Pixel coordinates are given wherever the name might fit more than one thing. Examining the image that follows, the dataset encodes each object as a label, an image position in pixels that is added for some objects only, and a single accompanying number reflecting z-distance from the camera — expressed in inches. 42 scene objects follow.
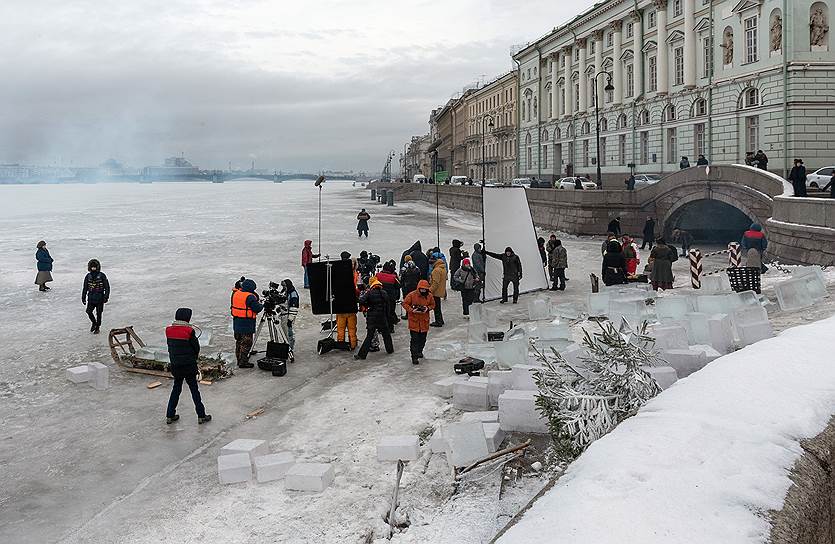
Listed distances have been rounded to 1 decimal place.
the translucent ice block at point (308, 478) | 267.4
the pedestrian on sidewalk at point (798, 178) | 802.8
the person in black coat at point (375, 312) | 466.3
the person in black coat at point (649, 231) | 1106.1
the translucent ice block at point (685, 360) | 314.5
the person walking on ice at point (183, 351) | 351.6
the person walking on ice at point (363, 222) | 1407.5
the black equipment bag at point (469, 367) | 405.7
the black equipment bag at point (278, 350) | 458.0
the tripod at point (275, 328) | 479.5
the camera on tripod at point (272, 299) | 485.1
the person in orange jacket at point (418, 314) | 448.8
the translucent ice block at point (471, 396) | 345.1
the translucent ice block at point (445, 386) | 377.1
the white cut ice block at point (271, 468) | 279.0
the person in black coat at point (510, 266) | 653.3
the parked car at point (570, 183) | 1758.1
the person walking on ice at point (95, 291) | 569.6
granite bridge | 725.9
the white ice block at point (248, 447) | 292.2
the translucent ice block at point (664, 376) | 281.5
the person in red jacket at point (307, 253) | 820.2
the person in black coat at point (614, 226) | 988.6
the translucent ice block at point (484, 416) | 302.2
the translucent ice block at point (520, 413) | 288.8
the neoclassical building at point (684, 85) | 1305.4
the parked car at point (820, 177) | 1120.2
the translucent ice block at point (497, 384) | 335.6
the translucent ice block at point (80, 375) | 433.1
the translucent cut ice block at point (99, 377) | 424.8
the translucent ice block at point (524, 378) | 320.2
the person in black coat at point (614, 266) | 647.1
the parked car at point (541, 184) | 1974.2
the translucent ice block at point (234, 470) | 281.1
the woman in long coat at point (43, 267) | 799.7
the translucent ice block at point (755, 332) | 365.7
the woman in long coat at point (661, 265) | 642.2
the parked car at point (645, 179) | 1648.1
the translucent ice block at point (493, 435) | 275.9
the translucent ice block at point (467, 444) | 273.7
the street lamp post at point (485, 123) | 3351.9
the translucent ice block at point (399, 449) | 291.4
